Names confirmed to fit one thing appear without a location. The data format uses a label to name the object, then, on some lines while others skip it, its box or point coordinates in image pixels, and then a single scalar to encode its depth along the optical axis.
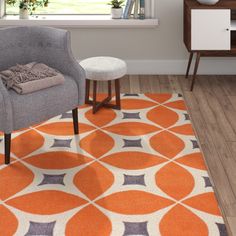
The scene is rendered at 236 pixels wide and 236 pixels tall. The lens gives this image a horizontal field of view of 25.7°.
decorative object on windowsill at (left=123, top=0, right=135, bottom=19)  4.72
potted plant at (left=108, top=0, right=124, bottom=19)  4.78
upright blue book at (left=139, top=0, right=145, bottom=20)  4.78
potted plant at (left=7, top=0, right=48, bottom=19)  4.79
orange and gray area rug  2.53
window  4.97
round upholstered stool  3.71
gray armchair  3.02
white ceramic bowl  4.36
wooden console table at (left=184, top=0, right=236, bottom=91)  4.30
